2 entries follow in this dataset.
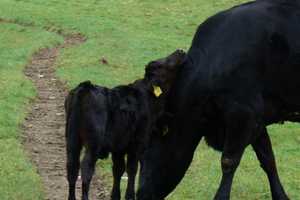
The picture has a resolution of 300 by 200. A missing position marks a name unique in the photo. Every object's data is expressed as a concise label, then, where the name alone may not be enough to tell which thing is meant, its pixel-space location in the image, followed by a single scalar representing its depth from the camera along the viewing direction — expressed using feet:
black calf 52.65
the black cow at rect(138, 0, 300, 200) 48.80
